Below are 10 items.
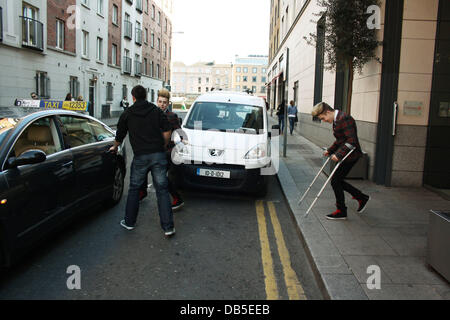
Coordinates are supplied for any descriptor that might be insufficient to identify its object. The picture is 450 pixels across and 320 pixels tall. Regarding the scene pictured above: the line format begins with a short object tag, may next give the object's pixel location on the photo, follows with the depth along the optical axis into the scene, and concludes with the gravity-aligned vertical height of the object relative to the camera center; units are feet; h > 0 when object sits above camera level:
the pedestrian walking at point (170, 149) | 19.56 -2.02
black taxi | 11.55 -2.31
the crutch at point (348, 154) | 17.29 -1.51
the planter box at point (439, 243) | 11.52 -3.71
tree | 25.17 +5.86
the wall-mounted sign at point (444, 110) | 23.97 +0.82
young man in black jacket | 15.62 -1.42
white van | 20.98 -2.15
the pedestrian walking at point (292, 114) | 61.48 +0.58
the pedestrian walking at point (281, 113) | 62.26 +0.65
